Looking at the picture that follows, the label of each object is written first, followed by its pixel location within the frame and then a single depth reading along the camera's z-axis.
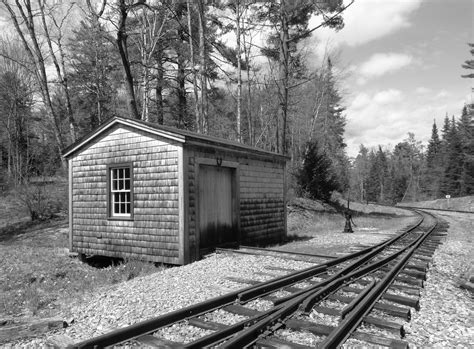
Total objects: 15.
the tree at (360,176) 82.67
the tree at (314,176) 24.88
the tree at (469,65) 38.09
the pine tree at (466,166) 44.22
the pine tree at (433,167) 60.91
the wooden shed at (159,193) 9.56
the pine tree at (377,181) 79.81
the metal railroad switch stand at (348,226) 15.19
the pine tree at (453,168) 54.75
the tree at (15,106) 28.30
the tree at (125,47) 17.72
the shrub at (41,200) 18.80
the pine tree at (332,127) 31.33
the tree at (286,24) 20.52
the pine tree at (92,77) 26.21
